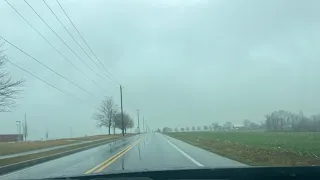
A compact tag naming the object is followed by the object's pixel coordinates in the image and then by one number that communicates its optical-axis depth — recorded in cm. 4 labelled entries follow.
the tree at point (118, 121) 11875
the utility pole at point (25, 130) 11876
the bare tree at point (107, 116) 10388
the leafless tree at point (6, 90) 2583
